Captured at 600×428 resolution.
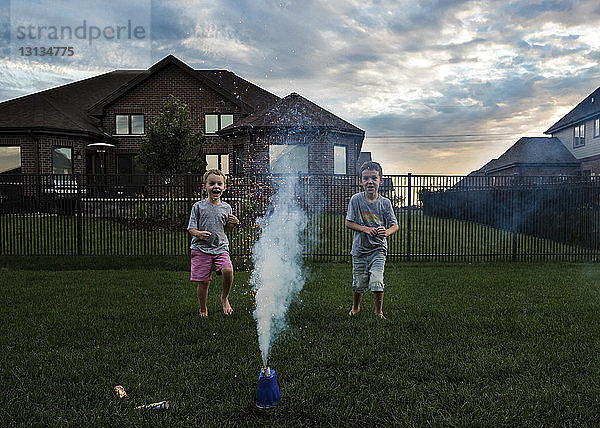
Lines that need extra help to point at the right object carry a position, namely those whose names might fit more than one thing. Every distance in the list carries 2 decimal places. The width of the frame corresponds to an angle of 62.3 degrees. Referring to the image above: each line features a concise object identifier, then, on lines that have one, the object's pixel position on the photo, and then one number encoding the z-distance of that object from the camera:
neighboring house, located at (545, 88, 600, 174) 28.20
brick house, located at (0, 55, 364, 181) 23.38
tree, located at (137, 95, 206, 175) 21.64
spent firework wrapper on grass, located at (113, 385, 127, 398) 3.47
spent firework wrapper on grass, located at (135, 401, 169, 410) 3.26
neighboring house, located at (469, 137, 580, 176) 30.77
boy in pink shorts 5.89
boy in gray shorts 5.76
